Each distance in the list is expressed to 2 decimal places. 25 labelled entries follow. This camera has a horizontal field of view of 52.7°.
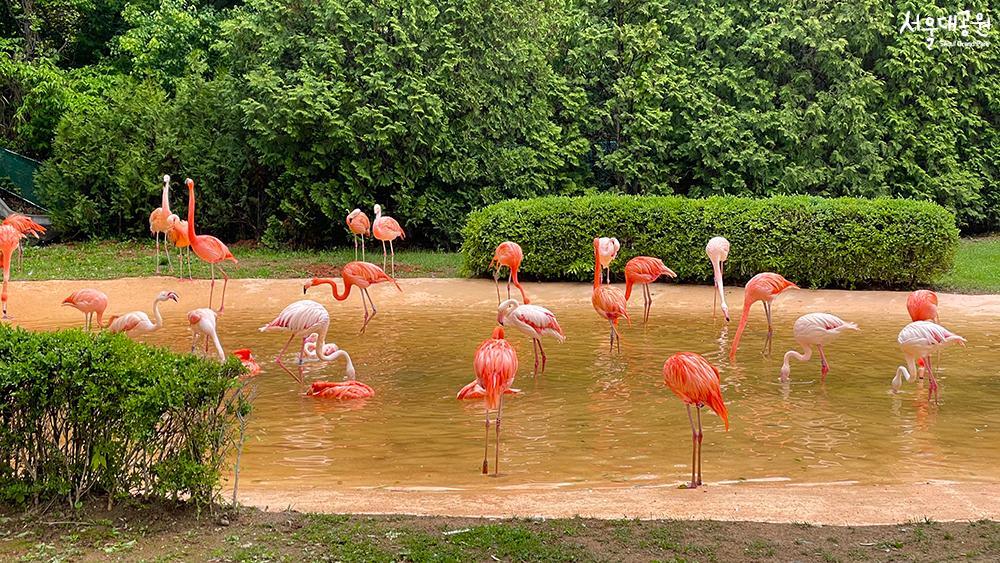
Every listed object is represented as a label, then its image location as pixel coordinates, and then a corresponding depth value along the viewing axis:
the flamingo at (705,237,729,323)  11.50
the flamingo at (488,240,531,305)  12.08
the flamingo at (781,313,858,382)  8.47
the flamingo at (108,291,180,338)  8.87
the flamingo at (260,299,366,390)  8.58
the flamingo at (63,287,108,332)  9.94
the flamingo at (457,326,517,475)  6.27
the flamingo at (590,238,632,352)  9.74
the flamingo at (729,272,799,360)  9.68
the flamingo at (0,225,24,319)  11.65
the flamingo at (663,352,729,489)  5.83
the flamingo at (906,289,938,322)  8.80
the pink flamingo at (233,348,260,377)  8.52
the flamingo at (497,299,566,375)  8.90
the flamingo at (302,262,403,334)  11.16
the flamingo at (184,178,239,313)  12.41
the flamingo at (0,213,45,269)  13.85
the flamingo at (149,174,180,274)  13.83
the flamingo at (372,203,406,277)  14.46
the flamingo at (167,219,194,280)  13.23
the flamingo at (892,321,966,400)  7.91
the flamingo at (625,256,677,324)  11.29
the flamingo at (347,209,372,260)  14.62
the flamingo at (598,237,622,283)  11.67
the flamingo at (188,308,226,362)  8.54
